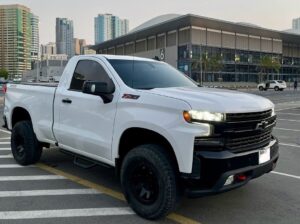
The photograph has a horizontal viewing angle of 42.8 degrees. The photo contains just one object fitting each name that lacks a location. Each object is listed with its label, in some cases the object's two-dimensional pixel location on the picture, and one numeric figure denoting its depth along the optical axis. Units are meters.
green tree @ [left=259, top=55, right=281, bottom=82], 77.00
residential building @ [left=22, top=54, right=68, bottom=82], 88.19
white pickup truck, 3.87
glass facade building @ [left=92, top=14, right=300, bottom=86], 71.00
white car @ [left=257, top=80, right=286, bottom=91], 52.69
